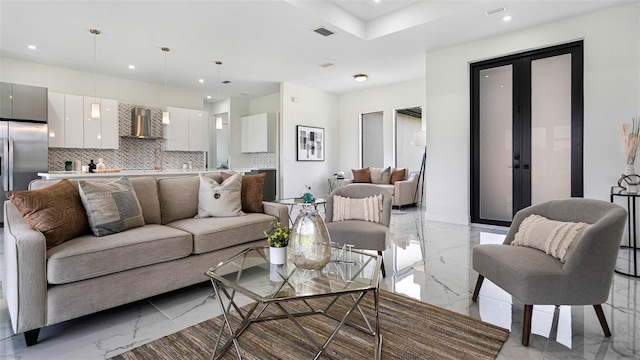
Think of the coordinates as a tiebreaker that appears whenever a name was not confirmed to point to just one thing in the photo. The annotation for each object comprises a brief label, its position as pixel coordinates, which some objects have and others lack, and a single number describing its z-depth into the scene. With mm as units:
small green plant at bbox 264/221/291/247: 1919
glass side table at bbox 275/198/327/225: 3895
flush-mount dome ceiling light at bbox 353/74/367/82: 7020
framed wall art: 7867
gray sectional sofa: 1765
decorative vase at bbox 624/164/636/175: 3266
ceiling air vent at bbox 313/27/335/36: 4566
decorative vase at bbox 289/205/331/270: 1760
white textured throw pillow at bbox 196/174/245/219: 3076
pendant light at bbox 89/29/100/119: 4555
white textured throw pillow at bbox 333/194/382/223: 3194
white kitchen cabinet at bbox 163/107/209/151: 7227
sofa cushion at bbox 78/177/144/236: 2285
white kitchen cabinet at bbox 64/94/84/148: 5895
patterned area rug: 1710
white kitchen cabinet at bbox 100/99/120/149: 6309
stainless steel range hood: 6801
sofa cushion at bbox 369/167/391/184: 7602
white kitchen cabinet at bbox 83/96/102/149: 6125
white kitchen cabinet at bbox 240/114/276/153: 8453
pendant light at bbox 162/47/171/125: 5294
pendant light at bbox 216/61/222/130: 6414
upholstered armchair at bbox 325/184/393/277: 2844
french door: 4383
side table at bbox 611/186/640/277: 3035
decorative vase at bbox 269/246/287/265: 1912
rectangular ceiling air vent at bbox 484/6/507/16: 4000
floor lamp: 6746
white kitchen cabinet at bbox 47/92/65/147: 5699
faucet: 7434
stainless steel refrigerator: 5062
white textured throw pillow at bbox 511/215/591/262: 1947
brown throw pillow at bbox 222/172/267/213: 3328
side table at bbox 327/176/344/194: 8678
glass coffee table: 1523
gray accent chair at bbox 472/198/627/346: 1751
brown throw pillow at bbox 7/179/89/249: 1988
